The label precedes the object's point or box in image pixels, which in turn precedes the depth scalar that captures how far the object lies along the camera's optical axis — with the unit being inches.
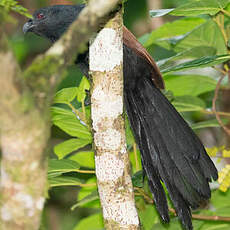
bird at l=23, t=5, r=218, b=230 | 192.1
